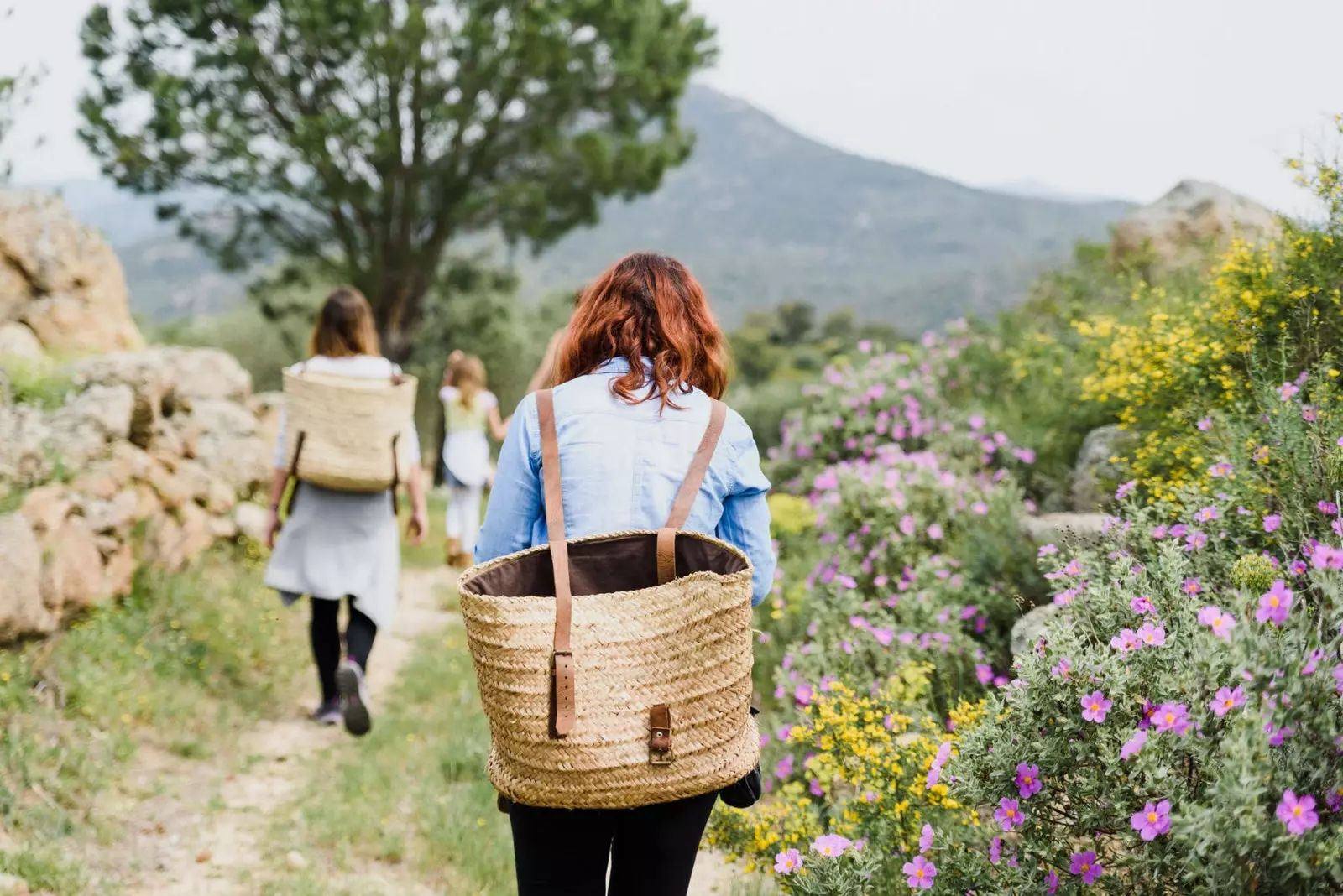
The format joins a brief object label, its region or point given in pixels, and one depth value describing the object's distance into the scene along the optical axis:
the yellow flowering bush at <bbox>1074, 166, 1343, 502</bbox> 3.50
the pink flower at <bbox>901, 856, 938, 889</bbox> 2.39
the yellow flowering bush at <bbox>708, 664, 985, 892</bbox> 2.82
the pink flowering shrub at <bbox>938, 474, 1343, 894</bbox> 1.65
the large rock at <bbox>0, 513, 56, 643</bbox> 3.91
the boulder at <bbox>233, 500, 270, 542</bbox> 6.62
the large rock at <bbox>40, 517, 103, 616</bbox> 4.27
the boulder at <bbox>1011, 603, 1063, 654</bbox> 3.17
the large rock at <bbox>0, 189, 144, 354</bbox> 7.66
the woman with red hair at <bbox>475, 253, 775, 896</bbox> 1.90
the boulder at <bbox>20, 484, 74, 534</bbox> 4.36
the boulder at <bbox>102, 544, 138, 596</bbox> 4.92
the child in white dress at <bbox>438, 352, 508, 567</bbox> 7.61
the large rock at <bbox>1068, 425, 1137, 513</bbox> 4.36
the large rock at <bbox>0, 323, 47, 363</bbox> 6.26
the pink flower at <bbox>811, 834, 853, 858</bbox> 2.42
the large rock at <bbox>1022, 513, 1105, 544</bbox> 3.63
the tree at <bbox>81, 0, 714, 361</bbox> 13.59
